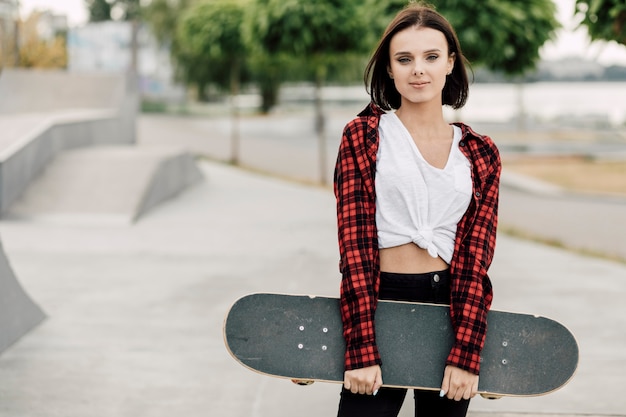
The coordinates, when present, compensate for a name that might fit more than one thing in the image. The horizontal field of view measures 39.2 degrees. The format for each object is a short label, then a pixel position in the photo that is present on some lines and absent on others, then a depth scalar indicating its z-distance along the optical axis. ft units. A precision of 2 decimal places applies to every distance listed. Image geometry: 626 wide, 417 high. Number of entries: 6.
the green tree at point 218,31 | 61.57
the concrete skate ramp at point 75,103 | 40.93
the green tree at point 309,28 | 44.34
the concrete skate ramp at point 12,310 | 15.38
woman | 6.65
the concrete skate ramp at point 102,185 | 31.73
